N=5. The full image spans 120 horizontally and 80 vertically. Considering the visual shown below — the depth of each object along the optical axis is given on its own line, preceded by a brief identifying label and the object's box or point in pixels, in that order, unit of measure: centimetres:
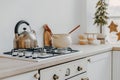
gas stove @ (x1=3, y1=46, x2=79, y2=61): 171
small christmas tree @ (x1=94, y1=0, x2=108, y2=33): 317
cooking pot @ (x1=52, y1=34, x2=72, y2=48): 212
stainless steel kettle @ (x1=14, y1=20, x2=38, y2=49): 204
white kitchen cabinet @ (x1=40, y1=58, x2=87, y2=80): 162
